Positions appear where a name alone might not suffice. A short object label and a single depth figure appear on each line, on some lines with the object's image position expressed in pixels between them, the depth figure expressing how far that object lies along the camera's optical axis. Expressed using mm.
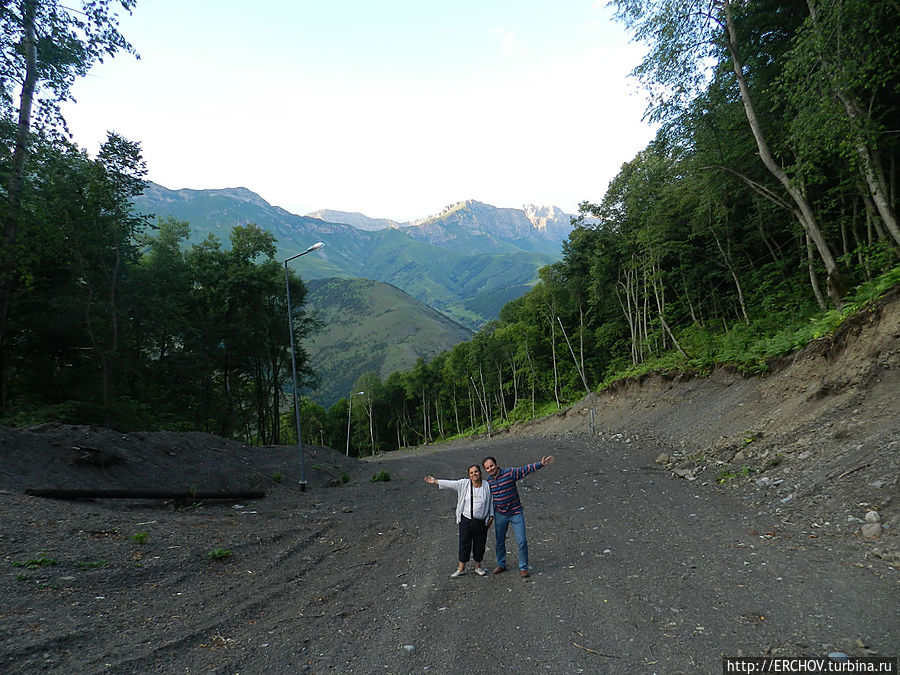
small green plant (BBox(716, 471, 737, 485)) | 10359
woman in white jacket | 6699
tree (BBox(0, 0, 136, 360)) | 12023
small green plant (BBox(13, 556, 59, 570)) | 5840
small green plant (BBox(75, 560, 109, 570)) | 6170
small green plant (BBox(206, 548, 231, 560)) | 7465
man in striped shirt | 6637
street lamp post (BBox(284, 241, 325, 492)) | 16328
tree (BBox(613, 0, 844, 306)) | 12984
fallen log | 9164
